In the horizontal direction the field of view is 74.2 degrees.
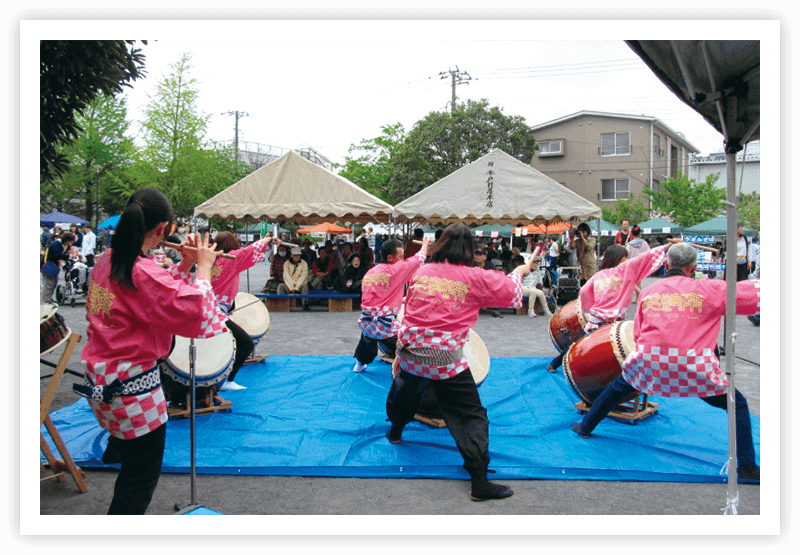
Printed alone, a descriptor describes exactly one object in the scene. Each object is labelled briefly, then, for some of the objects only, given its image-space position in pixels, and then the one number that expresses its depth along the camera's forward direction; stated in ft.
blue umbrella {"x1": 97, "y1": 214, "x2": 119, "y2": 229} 64.80
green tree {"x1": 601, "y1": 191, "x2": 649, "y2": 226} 83.10
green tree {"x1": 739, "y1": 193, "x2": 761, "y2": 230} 61.98
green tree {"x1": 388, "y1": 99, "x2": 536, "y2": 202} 71.26
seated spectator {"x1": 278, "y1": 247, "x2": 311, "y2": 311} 37.29
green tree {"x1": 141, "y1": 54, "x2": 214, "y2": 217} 55.01
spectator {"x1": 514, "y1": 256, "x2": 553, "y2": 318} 33.91
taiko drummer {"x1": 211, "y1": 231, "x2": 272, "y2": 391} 15.11
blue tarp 11.19
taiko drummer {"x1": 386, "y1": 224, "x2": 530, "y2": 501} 10.03
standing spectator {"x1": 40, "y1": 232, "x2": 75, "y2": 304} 33.42
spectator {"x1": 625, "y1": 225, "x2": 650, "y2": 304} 32.10
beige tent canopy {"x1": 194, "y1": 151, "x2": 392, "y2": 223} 33.09
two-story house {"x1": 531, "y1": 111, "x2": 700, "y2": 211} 89.71
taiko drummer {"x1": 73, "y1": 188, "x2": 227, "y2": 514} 6.87
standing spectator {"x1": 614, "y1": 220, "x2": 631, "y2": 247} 30.01
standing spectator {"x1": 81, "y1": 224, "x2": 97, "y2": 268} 47.75
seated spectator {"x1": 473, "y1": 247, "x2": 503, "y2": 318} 22.99
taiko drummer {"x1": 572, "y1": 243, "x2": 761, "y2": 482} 10.30
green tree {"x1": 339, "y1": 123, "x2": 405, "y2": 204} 88.37
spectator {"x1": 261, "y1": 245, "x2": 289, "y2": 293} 38.29
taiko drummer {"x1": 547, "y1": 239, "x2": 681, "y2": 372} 14.34
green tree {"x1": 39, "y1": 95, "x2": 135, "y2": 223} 72.13
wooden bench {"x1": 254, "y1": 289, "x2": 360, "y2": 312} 35.99
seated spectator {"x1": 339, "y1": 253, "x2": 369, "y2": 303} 37.06
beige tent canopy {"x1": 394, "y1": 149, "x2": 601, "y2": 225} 31.91
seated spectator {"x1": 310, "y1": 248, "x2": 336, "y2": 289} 38.22
